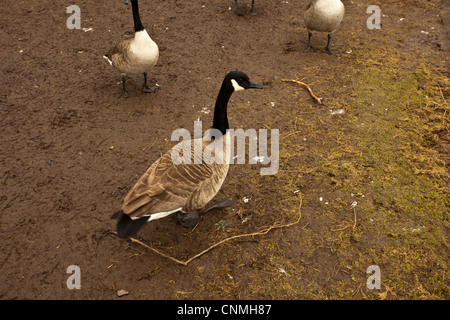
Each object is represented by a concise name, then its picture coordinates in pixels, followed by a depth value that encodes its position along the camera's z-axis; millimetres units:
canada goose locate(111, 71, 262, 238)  3129
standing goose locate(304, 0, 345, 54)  5812
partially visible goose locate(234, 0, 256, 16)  7491
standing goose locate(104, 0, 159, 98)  4957
